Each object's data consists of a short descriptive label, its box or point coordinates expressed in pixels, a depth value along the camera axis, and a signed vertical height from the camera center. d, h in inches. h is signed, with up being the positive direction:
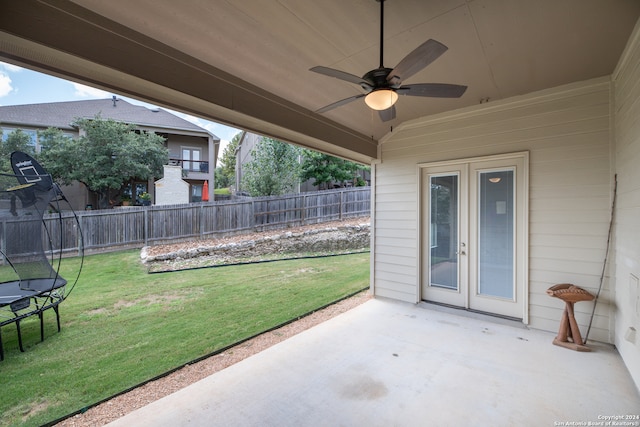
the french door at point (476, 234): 135.9 -11.3
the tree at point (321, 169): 450.6 +75.7
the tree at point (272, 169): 405.1 +68.0
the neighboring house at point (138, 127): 370.9 +141.0
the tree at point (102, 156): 348.2 +79.2
